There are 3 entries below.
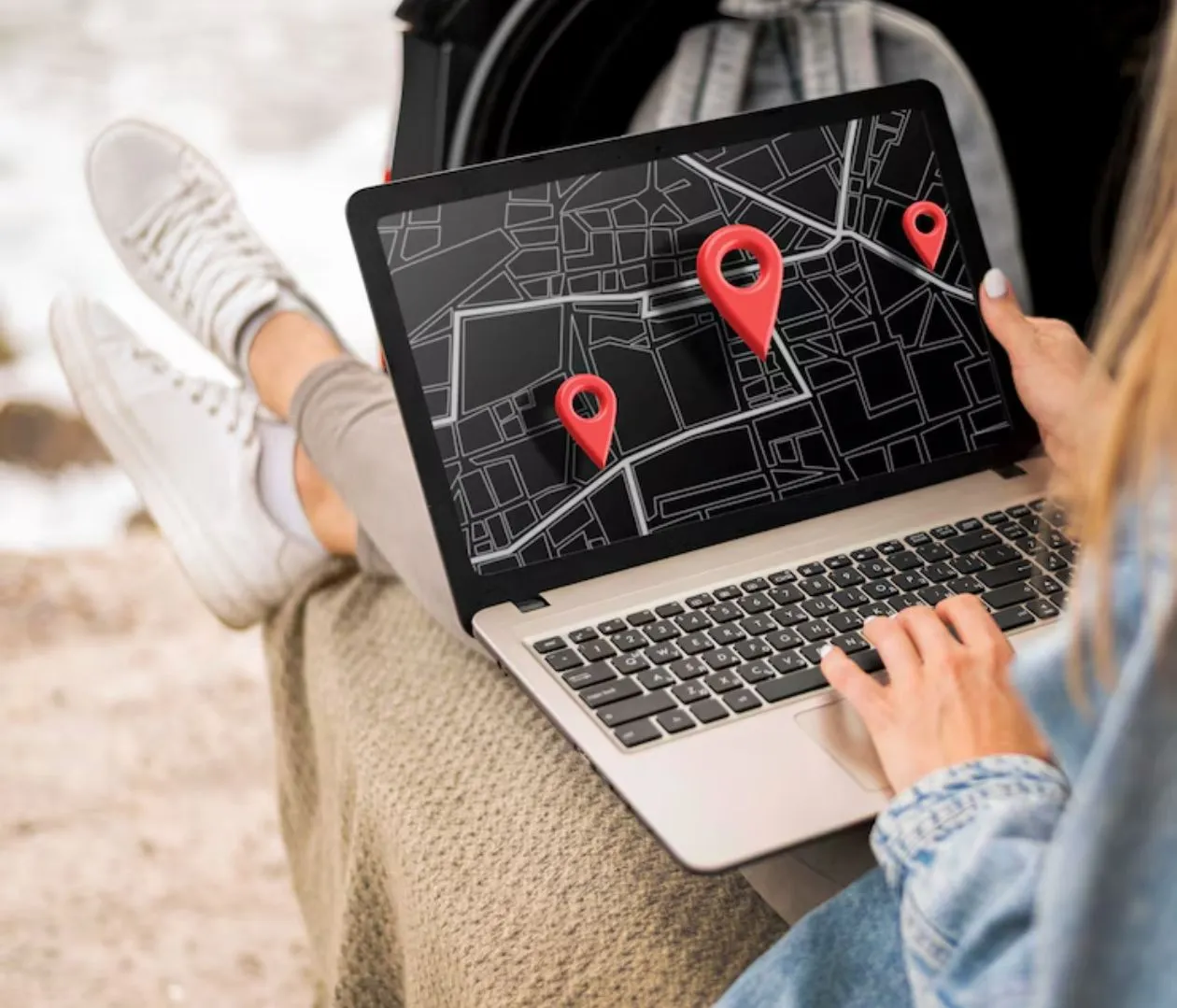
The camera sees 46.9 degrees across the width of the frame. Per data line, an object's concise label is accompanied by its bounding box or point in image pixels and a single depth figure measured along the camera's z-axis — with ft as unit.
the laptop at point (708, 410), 2.42
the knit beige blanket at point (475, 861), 2.26
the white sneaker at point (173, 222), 3.99
